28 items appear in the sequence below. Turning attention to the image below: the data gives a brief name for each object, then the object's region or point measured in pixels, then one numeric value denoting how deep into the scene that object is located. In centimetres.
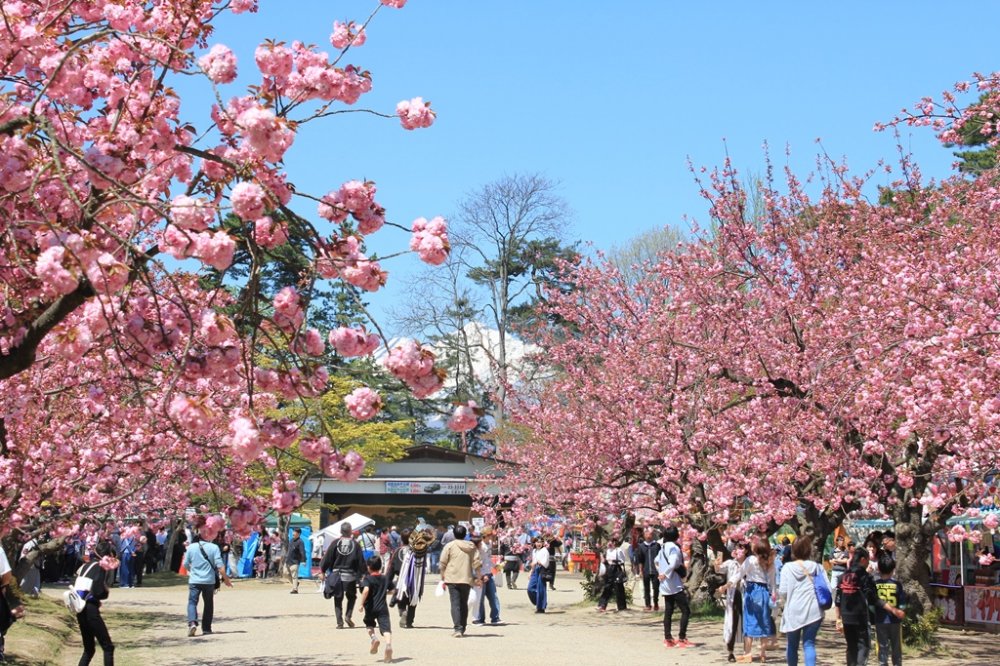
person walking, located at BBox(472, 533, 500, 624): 1903
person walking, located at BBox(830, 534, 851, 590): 1498
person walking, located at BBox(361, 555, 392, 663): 1491
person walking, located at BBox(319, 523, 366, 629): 1867
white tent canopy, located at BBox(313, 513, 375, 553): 2952
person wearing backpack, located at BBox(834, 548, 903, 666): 1229
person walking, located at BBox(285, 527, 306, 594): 3478
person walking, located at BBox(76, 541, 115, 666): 1191
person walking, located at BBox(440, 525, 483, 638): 1733
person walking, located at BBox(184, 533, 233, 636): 1759
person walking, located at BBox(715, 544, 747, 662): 1495
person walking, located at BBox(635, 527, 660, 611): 2231
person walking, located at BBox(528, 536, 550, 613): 2278
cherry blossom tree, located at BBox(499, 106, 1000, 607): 1163
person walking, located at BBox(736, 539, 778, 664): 1404
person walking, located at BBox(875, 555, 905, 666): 1258
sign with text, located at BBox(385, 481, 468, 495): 4757
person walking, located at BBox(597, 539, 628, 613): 2225
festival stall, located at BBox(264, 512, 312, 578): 3784
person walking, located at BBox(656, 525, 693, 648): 1595
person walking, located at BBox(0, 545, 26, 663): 1125
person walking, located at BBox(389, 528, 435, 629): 1911
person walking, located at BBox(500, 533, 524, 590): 3288
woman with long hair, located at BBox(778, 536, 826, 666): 1156
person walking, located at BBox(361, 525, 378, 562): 2472
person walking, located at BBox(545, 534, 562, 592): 2493
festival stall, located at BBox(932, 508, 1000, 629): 1828
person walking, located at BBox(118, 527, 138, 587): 3262
